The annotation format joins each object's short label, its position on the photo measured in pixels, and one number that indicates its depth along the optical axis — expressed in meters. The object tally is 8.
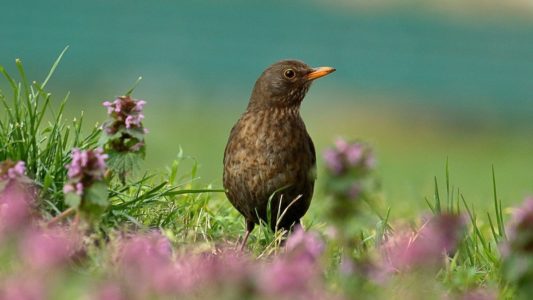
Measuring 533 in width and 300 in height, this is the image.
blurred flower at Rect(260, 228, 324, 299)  5.12
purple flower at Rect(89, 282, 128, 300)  5.21
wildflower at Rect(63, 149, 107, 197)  7.84
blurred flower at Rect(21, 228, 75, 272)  5.73
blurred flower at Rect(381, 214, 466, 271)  5.86
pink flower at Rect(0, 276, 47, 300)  5.08
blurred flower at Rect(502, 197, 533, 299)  6.27
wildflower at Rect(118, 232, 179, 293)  5.66
